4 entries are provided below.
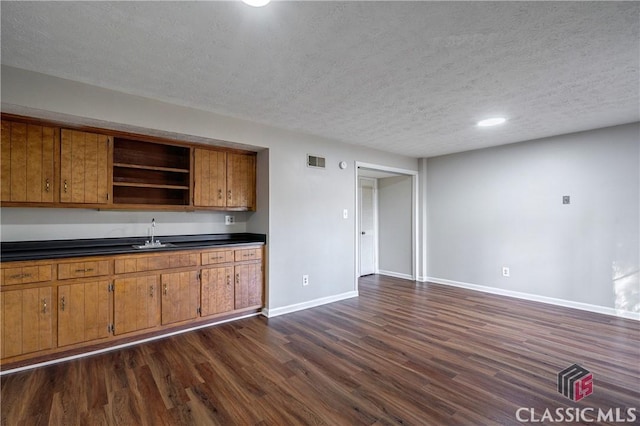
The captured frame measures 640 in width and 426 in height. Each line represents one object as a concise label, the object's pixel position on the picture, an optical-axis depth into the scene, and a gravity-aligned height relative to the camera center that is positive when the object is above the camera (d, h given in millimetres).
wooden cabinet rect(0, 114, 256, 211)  2574 +488
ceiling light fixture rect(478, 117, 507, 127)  3487 +1123
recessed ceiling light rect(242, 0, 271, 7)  1575 +1147
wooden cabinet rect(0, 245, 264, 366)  2410 -781
